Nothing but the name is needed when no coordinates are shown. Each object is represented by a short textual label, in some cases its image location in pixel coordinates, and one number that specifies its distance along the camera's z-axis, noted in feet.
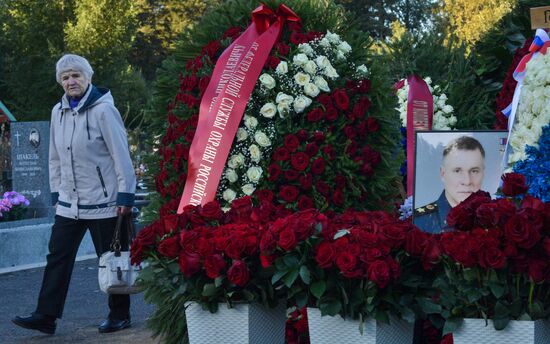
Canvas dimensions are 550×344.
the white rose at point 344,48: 25.42
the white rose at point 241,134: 24.74
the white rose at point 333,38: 25.54
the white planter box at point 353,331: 17.65
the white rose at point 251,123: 24.70
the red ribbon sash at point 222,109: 24.31
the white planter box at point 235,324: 18.82
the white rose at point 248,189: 24.43
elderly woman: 34.24
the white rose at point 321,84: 24.76
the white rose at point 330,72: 24.98
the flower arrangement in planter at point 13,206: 68.79
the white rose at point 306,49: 25.10
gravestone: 74.27
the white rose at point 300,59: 24.86
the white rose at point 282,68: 24.94
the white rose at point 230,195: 24.70
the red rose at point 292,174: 24.09
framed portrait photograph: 22.68
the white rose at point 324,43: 25.32
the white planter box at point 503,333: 16.50
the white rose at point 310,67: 24.78
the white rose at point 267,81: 24.80
